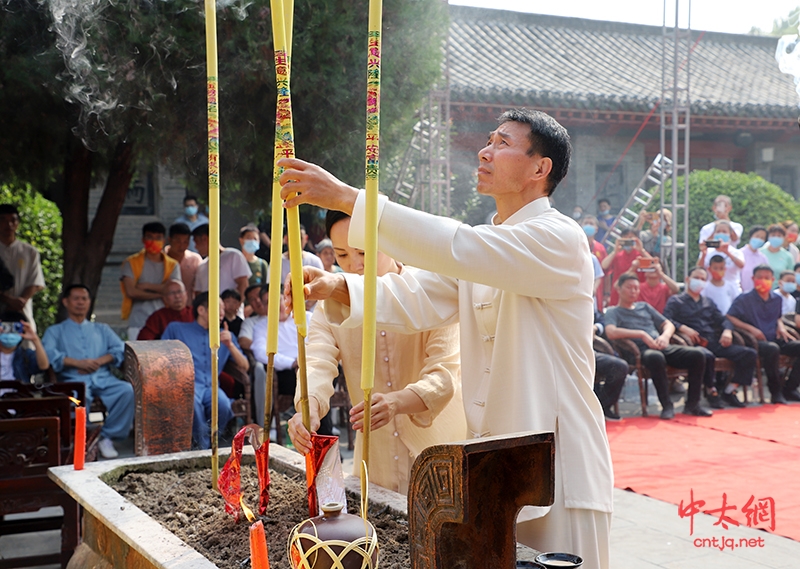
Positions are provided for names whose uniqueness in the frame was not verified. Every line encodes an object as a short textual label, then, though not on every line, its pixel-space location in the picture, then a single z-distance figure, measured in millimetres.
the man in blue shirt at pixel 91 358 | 6195
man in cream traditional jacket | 2098
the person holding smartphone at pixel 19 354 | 5984
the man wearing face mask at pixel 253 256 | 7926
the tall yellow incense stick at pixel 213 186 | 2605
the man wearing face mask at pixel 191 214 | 9406
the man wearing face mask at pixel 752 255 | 9766
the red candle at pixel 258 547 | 1642
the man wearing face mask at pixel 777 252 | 10094
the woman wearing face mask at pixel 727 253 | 9548
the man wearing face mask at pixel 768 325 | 9008
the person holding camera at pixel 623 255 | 9719
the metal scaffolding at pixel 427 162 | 9047
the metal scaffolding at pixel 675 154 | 10320
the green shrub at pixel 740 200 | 12039
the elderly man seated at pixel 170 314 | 6555
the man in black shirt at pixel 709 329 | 8812
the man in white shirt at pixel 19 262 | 6750
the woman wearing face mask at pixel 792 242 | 10391
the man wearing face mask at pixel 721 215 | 10539
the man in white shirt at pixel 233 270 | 7520
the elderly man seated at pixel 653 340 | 8195
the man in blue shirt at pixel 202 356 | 6138
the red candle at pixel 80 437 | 3113
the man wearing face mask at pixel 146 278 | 7035
